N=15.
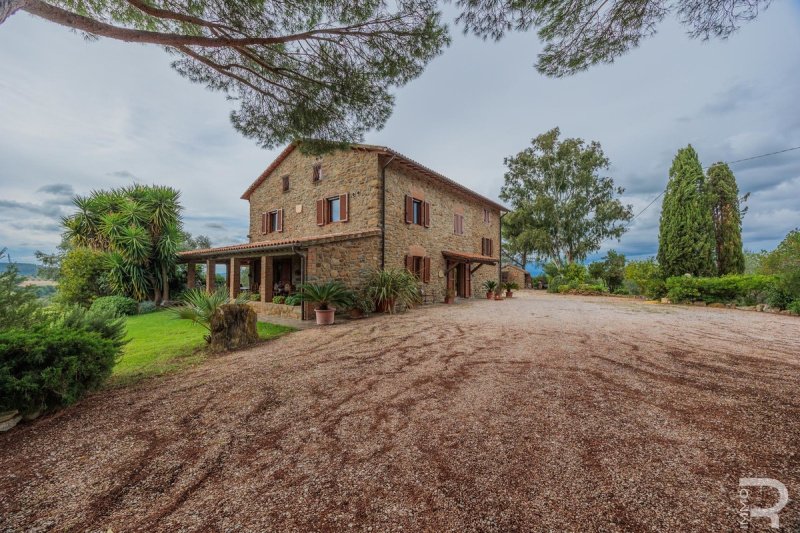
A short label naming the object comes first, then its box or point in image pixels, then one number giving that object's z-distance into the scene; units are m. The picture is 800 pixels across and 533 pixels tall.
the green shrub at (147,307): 12.38
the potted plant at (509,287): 17.06
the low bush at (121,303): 11.40
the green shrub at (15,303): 3.40
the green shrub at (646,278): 14.05
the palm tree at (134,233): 12.50
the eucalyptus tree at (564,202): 22.58
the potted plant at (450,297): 13.06
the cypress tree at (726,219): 14.40
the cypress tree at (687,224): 14.03
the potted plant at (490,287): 15.71
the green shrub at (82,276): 12.37
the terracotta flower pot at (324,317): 8.18
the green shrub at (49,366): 2.65
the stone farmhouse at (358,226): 9.87
